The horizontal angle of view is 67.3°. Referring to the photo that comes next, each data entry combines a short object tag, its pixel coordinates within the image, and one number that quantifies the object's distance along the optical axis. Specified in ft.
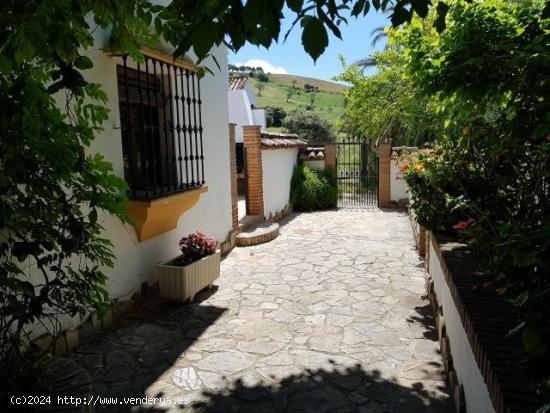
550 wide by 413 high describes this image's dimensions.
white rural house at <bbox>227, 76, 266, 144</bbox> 71.15
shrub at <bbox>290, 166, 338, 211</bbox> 42.27
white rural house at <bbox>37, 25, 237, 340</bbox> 14.92
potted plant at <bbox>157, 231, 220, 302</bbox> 16.63
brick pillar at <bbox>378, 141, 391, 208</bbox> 43.09
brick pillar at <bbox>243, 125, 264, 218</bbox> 32.09
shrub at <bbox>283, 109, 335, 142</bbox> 102.47
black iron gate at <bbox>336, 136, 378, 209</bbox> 45.11
